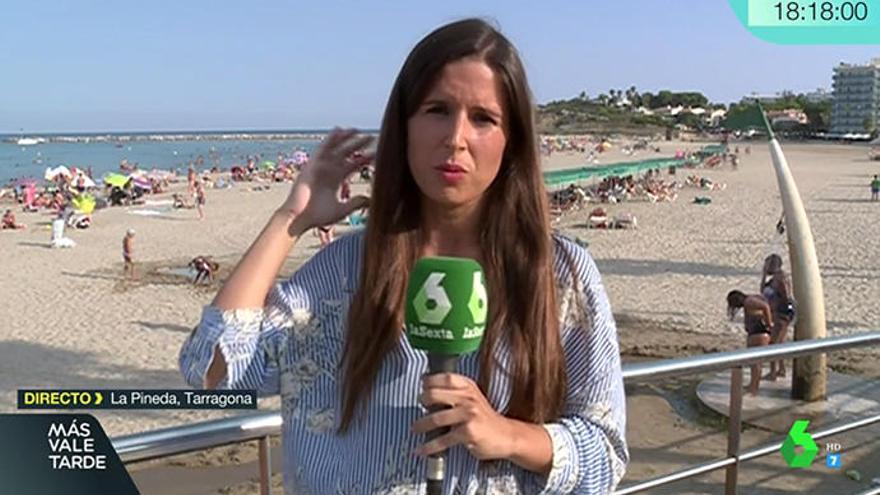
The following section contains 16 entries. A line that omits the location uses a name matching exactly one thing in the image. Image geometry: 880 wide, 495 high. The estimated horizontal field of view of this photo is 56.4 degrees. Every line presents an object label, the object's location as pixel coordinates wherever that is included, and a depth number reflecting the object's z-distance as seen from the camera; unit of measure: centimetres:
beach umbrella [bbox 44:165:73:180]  3974
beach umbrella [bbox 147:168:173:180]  4947
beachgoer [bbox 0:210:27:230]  2805
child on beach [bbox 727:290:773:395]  799
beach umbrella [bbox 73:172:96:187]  3772
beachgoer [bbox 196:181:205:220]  3149
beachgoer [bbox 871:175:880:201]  3266
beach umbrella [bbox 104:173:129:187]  3694
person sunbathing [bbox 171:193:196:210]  3397
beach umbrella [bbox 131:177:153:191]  3859
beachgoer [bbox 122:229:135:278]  1873
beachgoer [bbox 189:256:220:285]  1711
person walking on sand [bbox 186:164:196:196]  4166
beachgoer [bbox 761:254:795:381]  831
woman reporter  132
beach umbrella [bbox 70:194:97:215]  2945
